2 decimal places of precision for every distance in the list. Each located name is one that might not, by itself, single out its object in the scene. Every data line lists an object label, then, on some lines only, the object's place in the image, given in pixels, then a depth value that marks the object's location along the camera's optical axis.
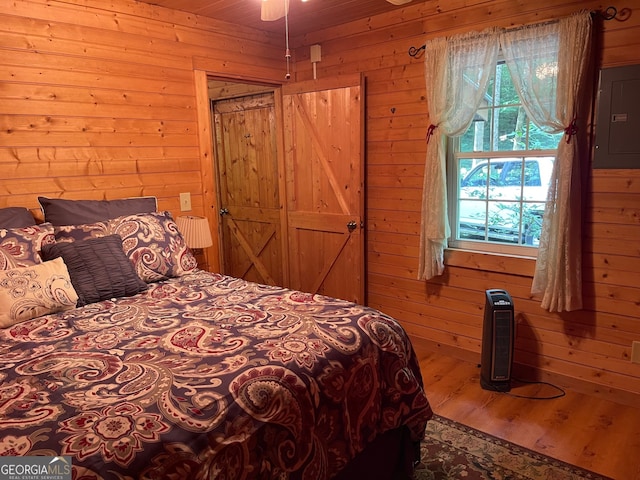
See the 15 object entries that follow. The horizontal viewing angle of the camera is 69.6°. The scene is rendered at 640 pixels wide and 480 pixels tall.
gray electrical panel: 2.44
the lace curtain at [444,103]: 2.91
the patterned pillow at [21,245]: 2.02
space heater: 2.77
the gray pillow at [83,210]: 2.47
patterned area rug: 2.08
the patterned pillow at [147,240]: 2.36
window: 2.89
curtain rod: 2.42
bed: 1.15
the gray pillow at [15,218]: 2.30
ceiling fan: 2.05
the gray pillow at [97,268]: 2.15
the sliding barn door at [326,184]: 3.56
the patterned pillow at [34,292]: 1.87
